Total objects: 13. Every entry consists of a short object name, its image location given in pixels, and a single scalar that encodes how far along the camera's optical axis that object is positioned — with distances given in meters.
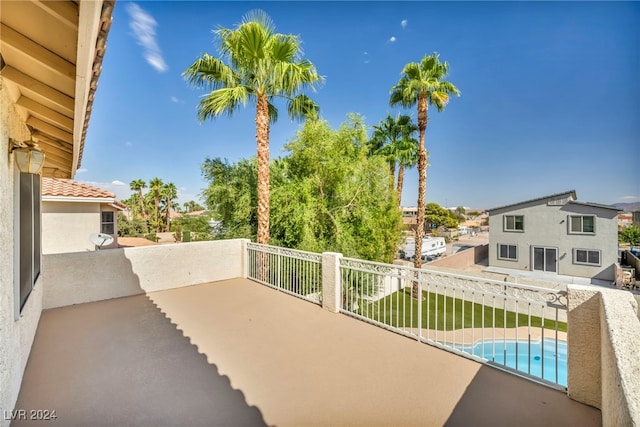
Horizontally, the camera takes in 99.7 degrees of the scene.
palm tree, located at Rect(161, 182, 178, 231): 35.68
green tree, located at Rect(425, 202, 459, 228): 47.00
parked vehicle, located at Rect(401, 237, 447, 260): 24.81
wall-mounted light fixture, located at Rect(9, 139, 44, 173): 2.87
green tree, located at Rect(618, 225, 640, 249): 30.09
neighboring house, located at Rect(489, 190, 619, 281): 17.64
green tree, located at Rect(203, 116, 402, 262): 9.34
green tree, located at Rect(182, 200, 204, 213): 42.76
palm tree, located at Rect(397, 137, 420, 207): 15.30
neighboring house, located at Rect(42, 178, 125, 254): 9.29
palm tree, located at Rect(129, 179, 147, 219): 33.50
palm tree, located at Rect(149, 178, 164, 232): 33.57
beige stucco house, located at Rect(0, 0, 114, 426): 1.48
